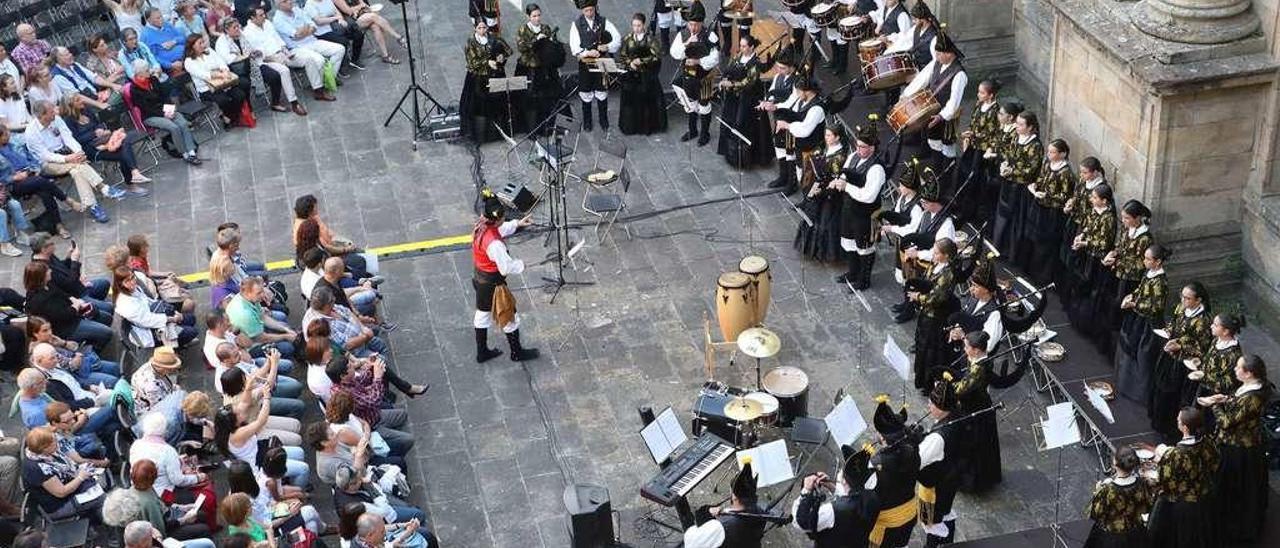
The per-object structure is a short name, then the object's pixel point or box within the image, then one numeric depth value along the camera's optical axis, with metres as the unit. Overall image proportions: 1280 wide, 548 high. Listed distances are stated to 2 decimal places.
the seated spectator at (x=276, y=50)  19.22
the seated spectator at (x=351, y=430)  11.92
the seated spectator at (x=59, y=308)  13.91
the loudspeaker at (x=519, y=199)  14.91
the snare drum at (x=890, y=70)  16.20
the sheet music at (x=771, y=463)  11.44
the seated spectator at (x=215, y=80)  18.52
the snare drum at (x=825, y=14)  18.16
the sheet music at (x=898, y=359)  12.19
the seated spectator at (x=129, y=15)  19.23
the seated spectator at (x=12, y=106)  16.70
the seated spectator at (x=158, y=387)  12.71
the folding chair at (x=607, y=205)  16.14
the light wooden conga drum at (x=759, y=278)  14.12
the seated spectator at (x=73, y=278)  14.20
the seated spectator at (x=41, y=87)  17.17
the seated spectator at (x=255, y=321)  13.81
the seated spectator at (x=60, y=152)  16.70
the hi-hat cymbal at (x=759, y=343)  13.01
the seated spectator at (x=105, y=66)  18.23
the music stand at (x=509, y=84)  17.11
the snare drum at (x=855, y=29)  17.28
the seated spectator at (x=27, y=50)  18.20
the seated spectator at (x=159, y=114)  18.06
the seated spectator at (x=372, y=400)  12.54
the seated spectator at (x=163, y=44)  18.62
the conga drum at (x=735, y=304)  14.02
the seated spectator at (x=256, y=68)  18.92
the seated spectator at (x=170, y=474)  11.71
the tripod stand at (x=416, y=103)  18.39
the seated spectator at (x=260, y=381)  12.34
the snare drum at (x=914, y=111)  15.71
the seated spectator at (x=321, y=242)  14.66
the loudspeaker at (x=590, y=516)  11.54
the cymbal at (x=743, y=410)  12.31
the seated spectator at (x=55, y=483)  11.76
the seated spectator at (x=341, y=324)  13.38
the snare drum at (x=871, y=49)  16.58
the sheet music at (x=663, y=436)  12.02
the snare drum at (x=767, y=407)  12.49
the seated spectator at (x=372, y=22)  20.65
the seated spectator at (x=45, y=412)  12.31
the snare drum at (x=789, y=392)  12.98
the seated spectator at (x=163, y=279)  14.37
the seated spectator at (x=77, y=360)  13.23
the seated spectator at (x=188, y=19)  18.94
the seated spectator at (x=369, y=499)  11.65
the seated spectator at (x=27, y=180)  16.42
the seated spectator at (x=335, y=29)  20.17
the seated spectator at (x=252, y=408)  12.29
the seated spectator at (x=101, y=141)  17.30
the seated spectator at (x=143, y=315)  13.88
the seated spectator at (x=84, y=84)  17.81
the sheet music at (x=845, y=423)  11.92
